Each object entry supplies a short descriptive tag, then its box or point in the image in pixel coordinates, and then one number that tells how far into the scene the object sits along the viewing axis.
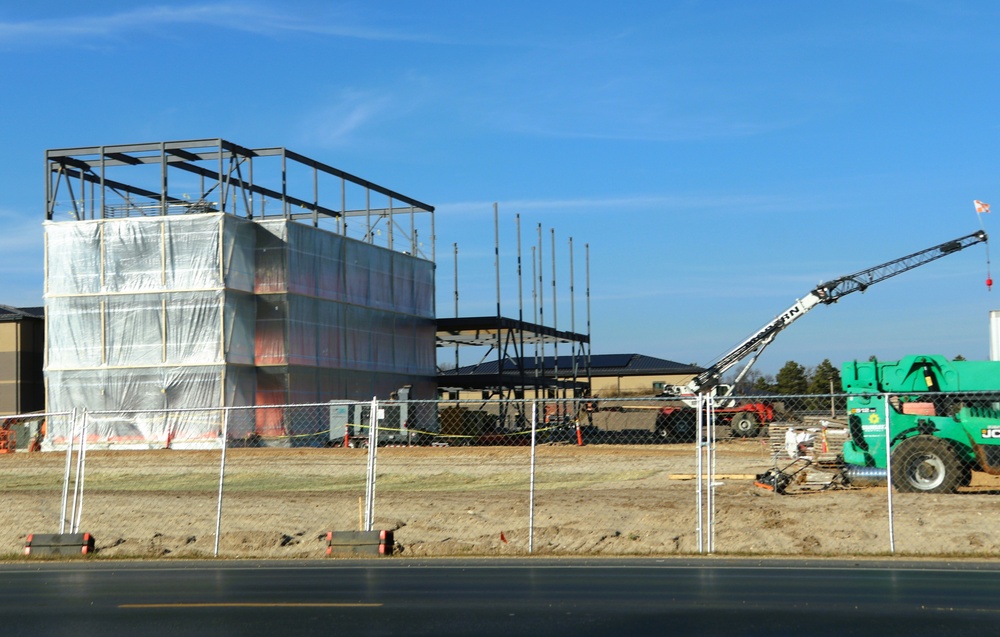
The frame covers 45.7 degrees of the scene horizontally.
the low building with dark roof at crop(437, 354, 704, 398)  84.81
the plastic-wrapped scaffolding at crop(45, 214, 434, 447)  43.16
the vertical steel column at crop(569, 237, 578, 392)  61.31
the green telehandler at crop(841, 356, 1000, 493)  20.89
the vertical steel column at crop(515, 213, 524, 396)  54.73
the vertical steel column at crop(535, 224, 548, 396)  59.53
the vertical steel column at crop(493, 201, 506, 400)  53.58
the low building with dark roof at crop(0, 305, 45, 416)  55.34
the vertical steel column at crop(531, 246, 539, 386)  59.28
